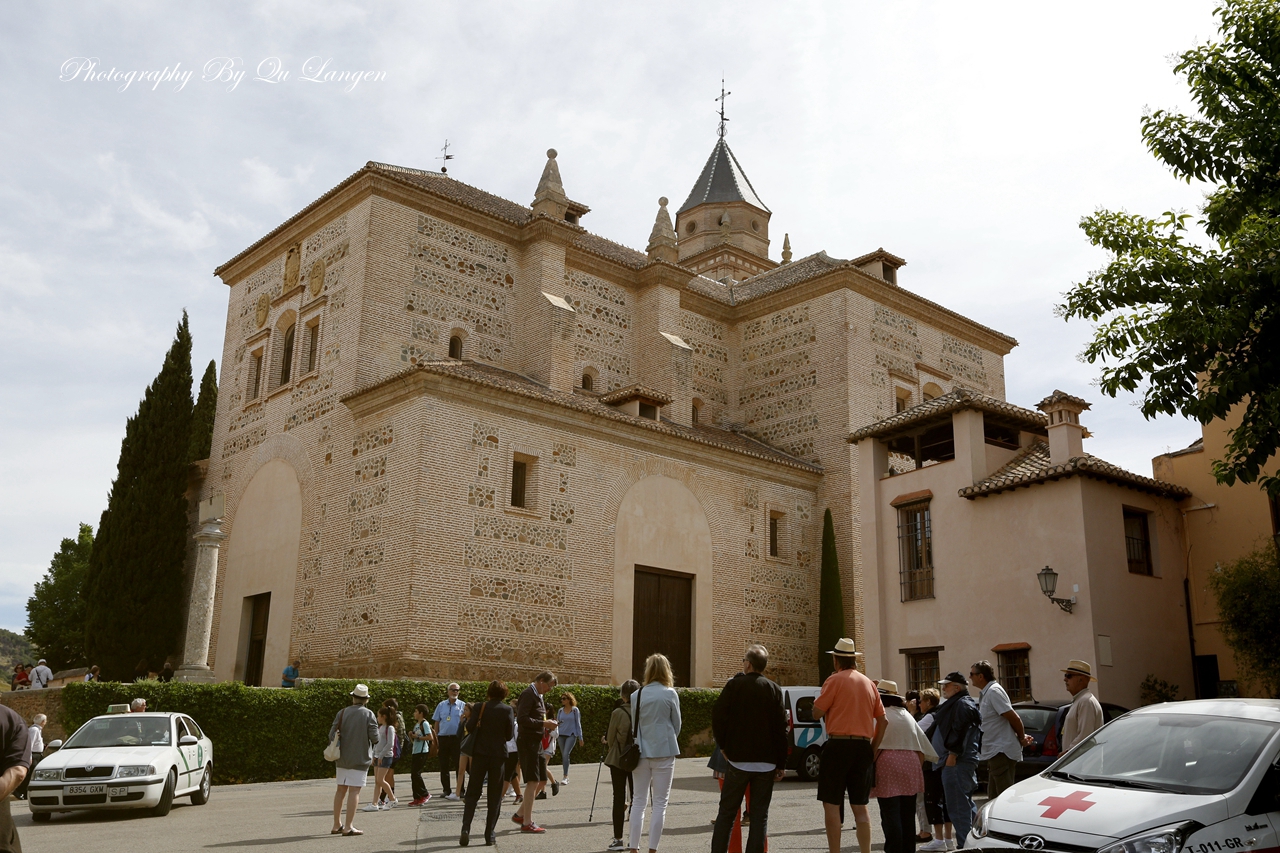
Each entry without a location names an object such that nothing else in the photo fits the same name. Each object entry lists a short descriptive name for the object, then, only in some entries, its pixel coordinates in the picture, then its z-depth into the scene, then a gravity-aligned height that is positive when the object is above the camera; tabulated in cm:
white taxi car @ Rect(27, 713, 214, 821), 1191 -104
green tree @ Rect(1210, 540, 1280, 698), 1504 +121
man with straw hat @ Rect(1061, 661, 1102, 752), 880 -14
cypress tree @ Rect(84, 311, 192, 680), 2623 +333
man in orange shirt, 756 -37
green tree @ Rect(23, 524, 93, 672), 3303 +214
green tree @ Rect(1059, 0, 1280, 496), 897 +371
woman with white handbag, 1021 -69
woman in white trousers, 783 -38
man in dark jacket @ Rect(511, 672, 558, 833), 1023 -55
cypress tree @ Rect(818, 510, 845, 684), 2620 +214
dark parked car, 1251 -44
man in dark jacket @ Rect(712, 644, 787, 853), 729 -39
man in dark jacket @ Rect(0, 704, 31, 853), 474 -39
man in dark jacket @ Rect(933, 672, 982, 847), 856 -47
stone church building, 2108 +557
